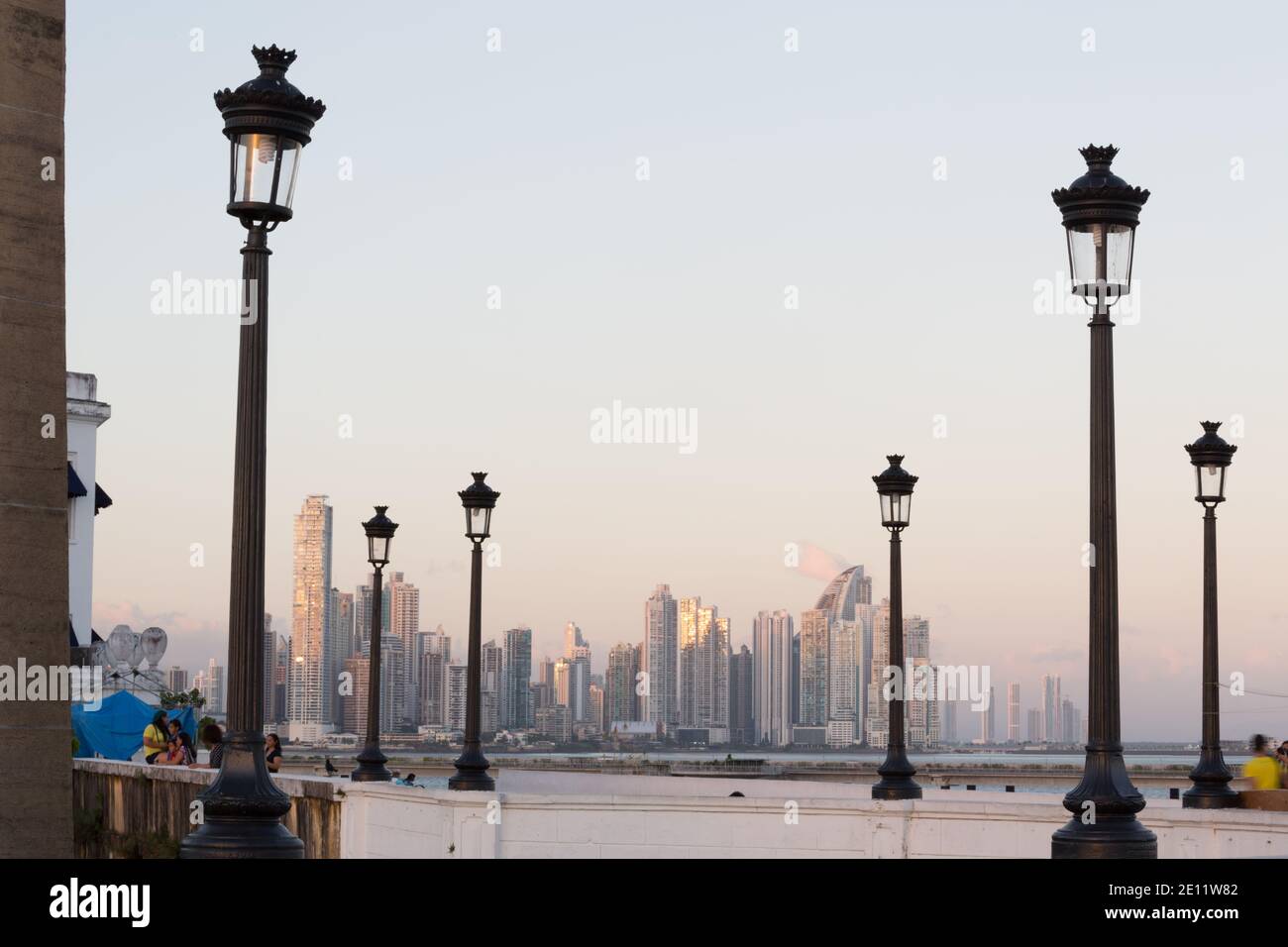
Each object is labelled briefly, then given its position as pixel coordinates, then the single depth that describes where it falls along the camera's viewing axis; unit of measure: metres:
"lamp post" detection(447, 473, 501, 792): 26.77
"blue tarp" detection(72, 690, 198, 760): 31.52
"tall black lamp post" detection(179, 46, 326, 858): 11.37
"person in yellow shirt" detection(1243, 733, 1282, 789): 22.98
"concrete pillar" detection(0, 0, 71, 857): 11.20
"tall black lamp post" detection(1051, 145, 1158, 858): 12.84
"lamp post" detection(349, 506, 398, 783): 28.66
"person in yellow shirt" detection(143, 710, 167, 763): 24.97
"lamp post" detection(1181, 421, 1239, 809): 22.56
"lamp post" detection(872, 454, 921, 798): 23.48
